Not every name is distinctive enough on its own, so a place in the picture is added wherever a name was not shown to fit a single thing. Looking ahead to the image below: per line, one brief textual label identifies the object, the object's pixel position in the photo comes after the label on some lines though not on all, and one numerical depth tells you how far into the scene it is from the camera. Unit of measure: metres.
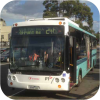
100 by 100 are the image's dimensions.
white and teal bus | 6.95
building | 73.62
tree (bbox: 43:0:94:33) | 44.31
